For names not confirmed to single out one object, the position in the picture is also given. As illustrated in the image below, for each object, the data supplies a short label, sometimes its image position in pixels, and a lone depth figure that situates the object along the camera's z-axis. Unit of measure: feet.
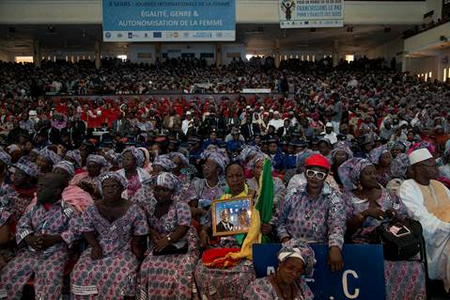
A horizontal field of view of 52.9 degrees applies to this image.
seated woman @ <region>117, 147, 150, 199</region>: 17.50
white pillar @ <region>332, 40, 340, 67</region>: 100.29
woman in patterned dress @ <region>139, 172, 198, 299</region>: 11.53
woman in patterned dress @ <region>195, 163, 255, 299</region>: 11.13
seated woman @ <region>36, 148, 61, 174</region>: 17.02
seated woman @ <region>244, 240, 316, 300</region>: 9.42
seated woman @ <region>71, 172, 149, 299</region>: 11.40
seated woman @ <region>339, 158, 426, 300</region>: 11.51
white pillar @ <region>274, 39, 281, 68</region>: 102.73
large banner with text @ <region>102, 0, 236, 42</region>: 59.93
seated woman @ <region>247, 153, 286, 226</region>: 15.14
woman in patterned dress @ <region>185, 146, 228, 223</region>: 15.15
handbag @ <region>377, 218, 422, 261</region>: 11.20
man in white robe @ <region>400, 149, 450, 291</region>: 12.57
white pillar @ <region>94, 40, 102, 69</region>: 96.68
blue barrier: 10.96
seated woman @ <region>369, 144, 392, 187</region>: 18.35
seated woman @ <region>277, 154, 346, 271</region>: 11.45
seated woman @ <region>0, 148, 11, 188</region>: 15.87
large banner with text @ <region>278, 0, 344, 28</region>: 59.72
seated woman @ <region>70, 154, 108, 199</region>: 17.39
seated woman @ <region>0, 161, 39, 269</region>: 12.51
